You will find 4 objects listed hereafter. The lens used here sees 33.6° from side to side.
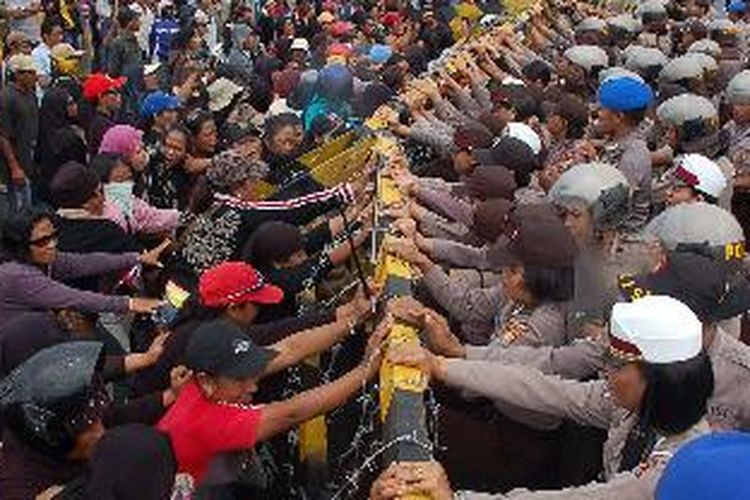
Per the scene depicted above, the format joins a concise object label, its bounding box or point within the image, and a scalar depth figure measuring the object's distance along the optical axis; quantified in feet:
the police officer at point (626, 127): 23.52
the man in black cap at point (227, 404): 13.64
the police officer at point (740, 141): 25.14
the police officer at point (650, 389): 10.99
